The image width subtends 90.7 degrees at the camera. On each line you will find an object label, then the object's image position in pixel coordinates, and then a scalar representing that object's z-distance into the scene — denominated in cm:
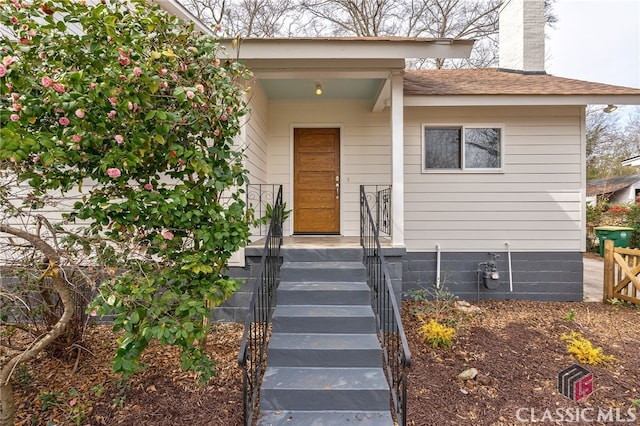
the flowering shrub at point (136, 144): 221
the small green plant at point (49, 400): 266
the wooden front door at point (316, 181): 580
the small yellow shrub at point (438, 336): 354
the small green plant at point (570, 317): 439
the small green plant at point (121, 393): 265
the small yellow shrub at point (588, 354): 327
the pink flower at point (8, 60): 208
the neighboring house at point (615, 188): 1545
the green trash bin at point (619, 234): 908
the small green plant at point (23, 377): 283
